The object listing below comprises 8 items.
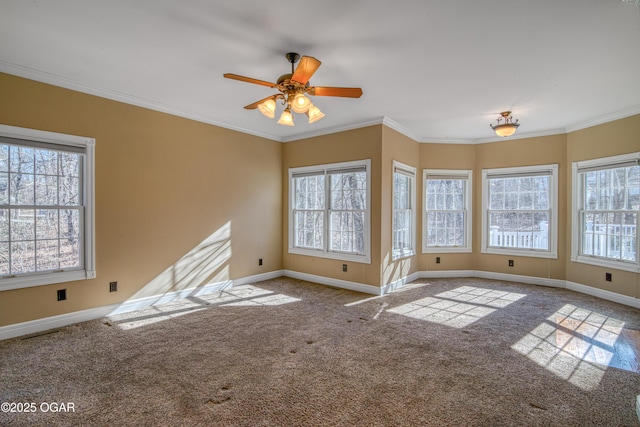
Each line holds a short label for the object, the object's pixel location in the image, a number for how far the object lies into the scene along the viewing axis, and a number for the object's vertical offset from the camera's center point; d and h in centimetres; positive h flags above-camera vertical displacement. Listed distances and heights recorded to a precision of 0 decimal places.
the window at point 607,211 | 432 +4
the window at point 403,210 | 525 +8
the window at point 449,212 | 601 +5
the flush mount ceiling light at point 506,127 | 426 +121
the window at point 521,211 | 539 +6
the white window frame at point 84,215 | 324 +0
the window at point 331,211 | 508 +6
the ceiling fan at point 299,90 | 243 +109
